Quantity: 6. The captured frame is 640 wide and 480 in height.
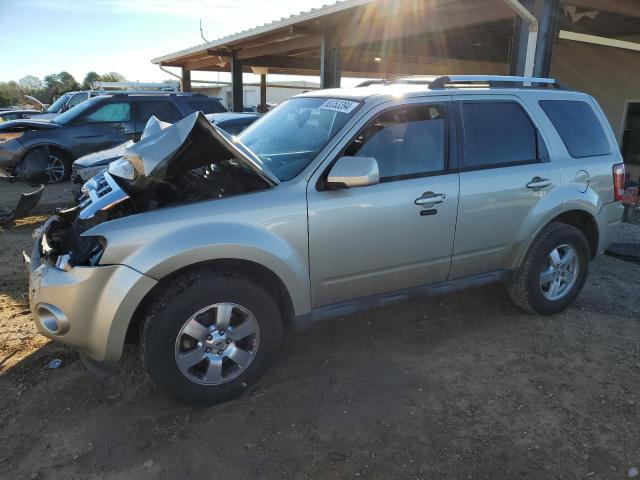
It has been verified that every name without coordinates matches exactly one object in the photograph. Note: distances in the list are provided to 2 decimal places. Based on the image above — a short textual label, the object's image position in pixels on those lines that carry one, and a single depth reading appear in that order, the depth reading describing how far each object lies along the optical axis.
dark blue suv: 9.81
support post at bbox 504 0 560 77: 7.21
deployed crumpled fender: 6.77
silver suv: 2.78
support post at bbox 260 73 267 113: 20.90
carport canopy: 8.67
